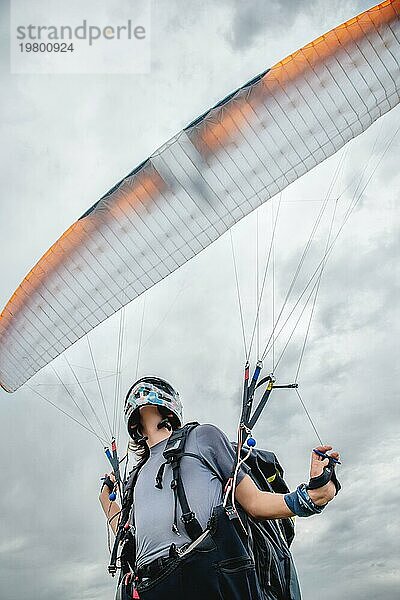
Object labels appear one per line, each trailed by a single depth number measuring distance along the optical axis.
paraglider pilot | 3.02
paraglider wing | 6.19
